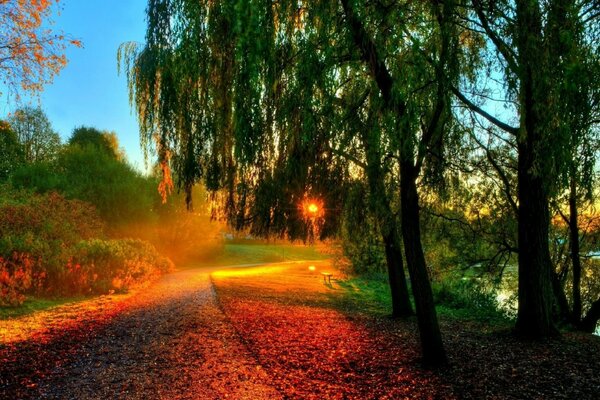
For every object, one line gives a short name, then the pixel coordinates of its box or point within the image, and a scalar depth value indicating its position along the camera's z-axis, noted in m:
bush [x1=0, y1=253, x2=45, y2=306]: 9.95
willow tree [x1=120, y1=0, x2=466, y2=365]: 5.20
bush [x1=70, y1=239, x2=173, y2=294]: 12.70
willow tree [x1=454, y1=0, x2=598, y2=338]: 4.52
